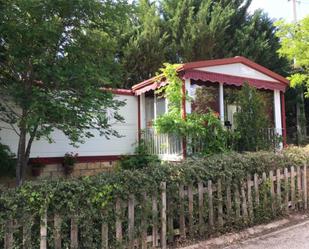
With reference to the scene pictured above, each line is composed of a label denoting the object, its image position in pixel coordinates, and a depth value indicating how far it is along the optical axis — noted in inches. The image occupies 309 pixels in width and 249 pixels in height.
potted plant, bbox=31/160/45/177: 286.6
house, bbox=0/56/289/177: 305.2
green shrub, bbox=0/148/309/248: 115.9
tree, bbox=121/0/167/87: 544.3
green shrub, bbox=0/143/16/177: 255.6
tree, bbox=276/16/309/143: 395.3
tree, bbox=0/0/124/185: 180.2
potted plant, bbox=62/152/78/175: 307.4
